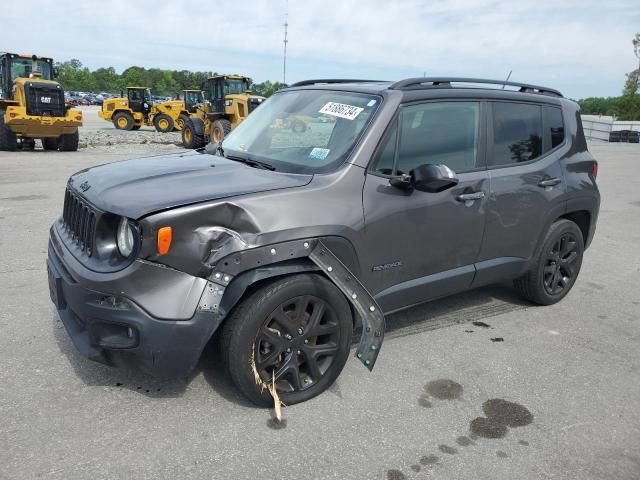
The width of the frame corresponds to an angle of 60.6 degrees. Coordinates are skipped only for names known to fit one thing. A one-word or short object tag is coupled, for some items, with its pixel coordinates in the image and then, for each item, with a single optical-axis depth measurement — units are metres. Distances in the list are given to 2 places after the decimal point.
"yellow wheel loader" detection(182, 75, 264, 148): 19.58
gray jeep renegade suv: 2.71
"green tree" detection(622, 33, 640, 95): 69.16
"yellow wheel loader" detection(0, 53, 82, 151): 15.88
